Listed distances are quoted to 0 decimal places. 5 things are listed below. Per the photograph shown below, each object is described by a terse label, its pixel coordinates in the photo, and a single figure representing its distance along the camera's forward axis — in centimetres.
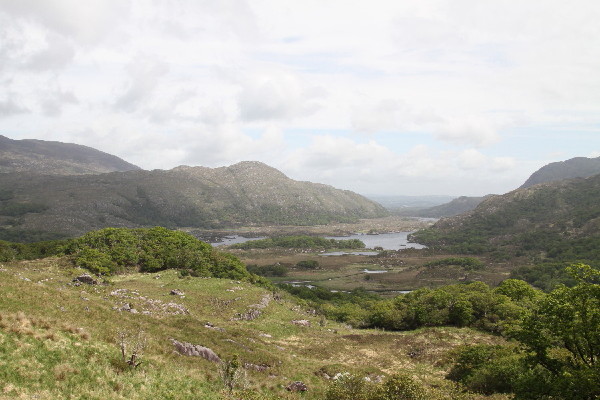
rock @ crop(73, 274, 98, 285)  4952
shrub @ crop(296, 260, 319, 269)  18275
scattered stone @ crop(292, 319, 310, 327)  5628
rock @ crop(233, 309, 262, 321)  5251
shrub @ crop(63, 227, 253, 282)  6924
